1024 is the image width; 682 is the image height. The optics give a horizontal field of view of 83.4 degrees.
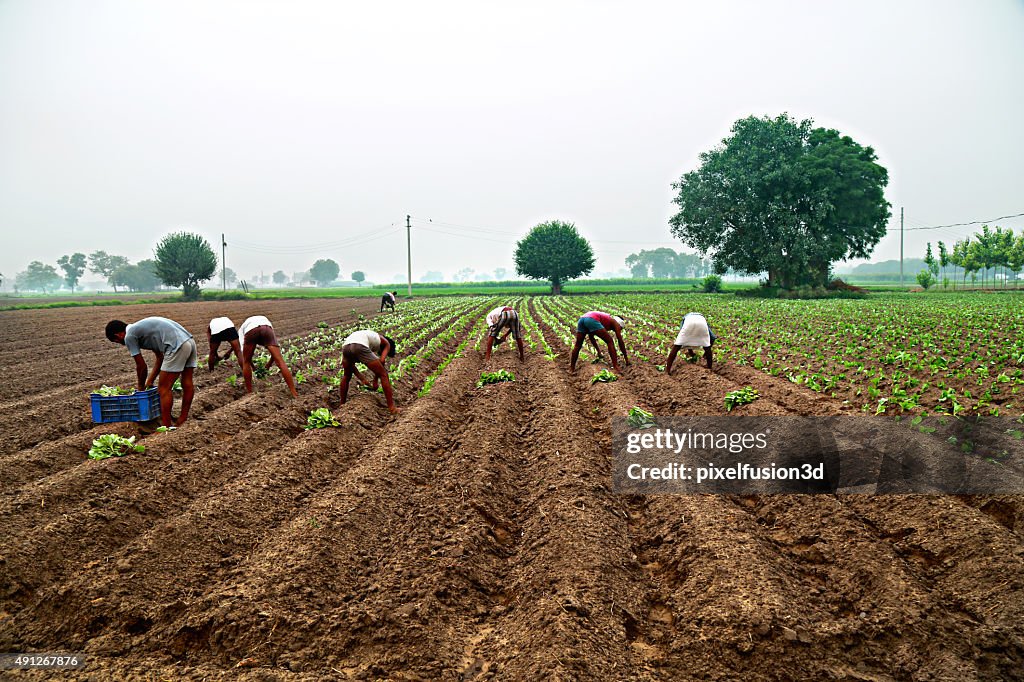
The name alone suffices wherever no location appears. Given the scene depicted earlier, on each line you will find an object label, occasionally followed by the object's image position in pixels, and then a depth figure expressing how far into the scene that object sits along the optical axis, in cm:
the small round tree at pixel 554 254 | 7275
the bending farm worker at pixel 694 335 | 1195
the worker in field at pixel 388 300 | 3334
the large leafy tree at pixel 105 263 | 17738
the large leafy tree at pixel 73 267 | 17629
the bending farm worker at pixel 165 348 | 859
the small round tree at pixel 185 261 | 6303
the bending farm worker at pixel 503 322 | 1438
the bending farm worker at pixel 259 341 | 1068
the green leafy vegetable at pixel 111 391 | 941
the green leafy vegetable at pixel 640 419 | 834
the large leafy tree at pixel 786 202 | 4262
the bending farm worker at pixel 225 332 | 1166
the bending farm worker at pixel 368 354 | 970
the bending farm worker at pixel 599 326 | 1235
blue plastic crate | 852
